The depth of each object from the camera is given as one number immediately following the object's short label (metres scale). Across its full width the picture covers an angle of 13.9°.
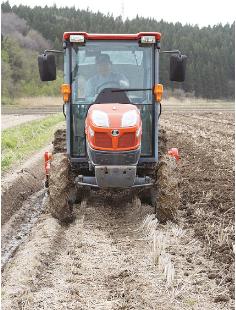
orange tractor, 12.65
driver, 13.46
